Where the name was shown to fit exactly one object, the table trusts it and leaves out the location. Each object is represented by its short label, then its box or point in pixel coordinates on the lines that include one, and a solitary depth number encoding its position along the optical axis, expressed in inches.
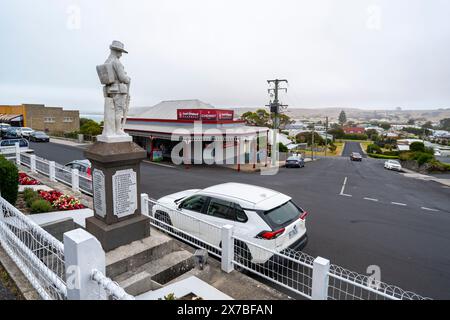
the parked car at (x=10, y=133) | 1306.0
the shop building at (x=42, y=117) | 2025.7
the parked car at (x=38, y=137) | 1381.6
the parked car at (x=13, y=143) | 860.5
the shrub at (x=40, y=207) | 283.2
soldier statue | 209.0
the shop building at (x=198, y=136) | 921.6
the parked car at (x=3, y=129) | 1339.3
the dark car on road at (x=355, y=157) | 1628.6
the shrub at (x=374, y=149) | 2573.8
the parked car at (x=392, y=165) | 1184.2
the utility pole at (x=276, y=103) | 1235.2
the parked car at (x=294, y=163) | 1112.8
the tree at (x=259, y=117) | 2192.4
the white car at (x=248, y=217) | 213.6
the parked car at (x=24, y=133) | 1448.0
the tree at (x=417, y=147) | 1713.8
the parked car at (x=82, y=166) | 481.7
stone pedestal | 200.5
